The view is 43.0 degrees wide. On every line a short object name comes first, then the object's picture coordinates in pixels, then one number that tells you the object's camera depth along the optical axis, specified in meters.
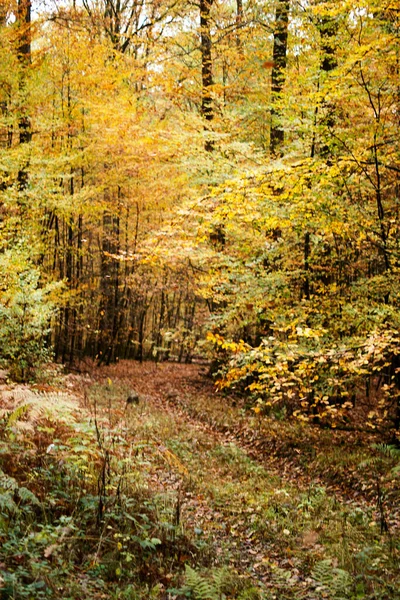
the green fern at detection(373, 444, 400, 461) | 9.24
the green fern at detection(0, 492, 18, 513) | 4.60
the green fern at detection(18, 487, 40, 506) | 4.84
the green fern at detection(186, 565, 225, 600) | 4.39
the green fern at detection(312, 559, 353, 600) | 4.98
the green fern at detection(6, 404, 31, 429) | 6.18
